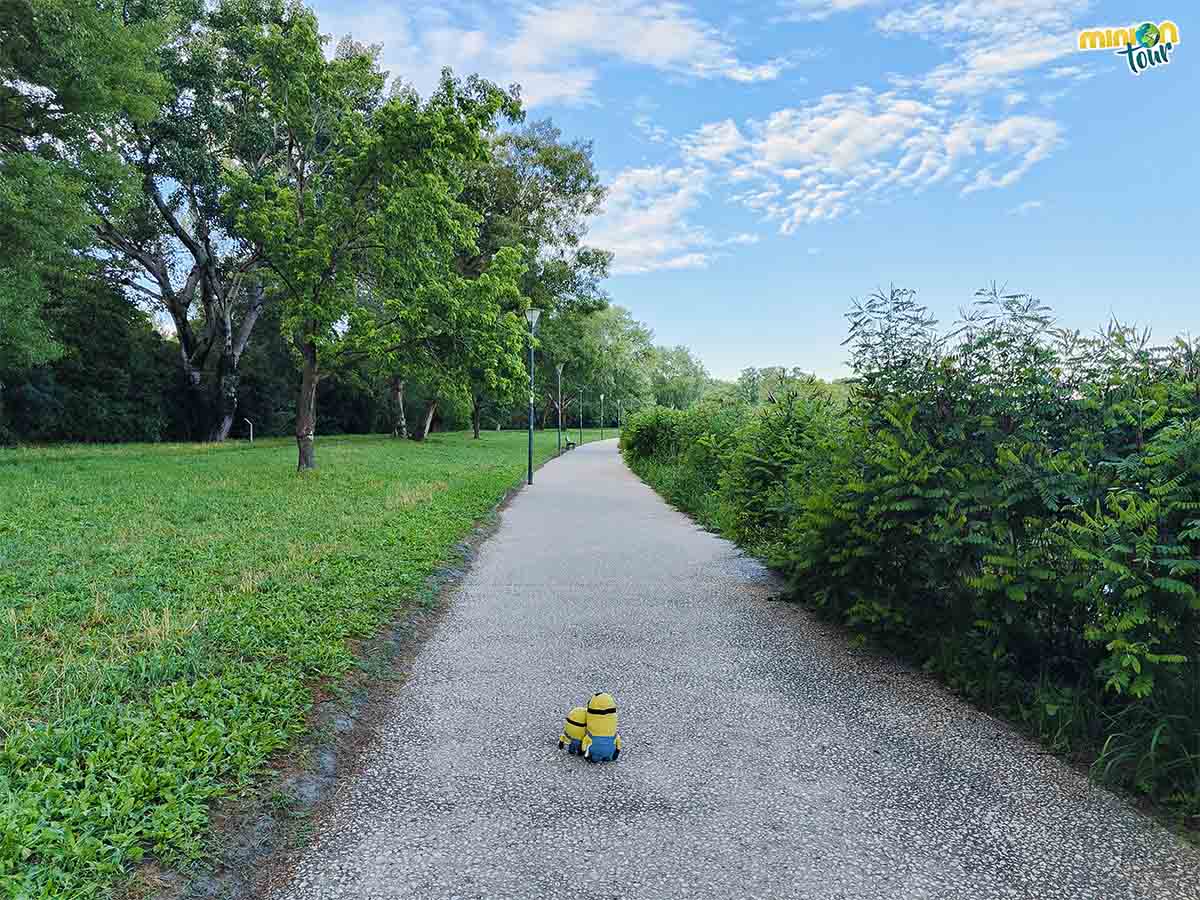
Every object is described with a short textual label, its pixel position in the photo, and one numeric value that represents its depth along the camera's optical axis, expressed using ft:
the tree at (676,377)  272.72
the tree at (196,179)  59.47
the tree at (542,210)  83.10
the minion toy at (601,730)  9.18
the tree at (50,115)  42.90
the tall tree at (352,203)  40.24
